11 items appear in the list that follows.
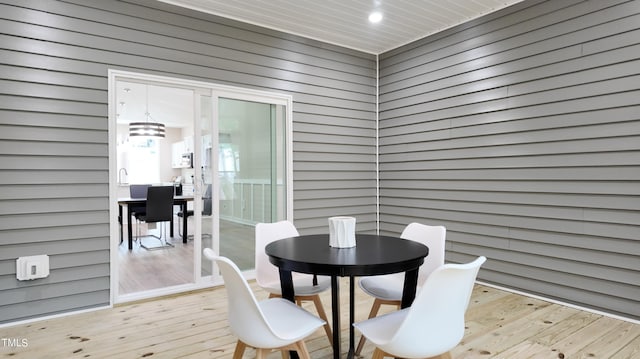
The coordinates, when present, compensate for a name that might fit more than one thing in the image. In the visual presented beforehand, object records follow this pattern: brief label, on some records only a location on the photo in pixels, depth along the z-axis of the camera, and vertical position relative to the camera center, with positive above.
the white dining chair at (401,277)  2.22 -0.69
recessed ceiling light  3.70 +1.63
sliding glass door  3.53 -0.02
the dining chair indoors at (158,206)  5.41 -0.47
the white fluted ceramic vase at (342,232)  2.04 -0.32
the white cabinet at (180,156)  9.41 +0.50
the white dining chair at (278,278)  2.30 -0.70
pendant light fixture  6.85 +0.85
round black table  1.68 -0.41
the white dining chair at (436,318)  1.42 -0.57
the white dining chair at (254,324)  1.51 -0.67
